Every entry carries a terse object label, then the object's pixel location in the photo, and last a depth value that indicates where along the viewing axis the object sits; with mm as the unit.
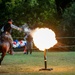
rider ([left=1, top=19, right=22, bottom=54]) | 16703
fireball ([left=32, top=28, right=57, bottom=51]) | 15016
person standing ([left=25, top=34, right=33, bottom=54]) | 29019
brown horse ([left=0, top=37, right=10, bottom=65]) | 16719
